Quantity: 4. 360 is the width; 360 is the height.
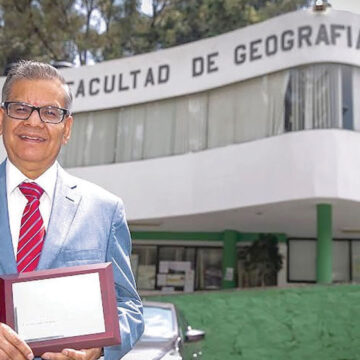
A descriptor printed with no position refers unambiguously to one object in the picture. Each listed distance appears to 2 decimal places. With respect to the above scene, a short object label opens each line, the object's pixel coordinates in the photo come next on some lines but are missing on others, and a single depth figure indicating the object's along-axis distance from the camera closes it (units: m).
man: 1.99
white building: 14.10
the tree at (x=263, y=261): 17.70
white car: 6.50
